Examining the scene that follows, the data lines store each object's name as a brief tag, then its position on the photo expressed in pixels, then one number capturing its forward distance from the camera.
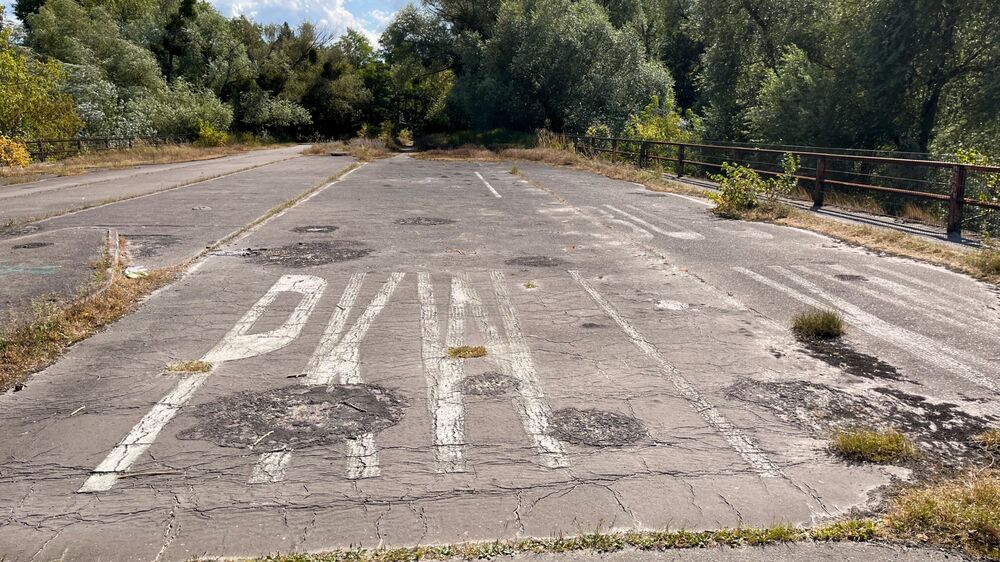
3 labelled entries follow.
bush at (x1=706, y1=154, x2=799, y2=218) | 14.77
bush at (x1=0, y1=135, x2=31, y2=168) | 29.80
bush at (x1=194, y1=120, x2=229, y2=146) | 53.66
